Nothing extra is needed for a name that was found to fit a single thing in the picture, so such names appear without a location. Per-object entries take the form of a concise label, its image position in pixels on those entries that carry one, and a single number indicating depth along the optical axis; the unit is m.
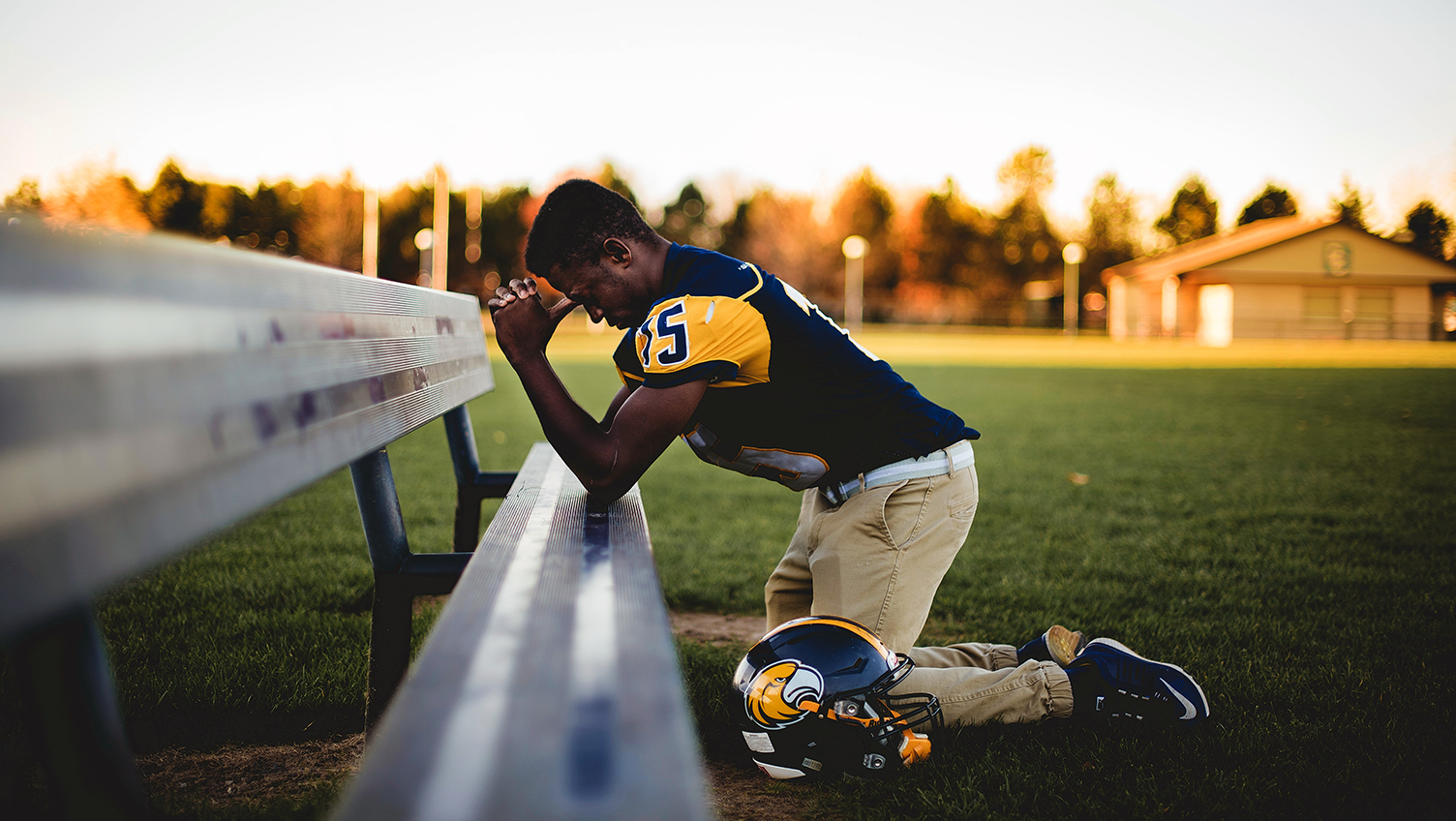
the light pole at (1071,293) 52.38
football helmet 2.21
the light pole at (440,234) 44.34
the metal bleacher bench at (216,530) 0.79
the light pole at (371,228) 42.09
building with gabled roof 44.41
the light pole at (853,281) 43.06
